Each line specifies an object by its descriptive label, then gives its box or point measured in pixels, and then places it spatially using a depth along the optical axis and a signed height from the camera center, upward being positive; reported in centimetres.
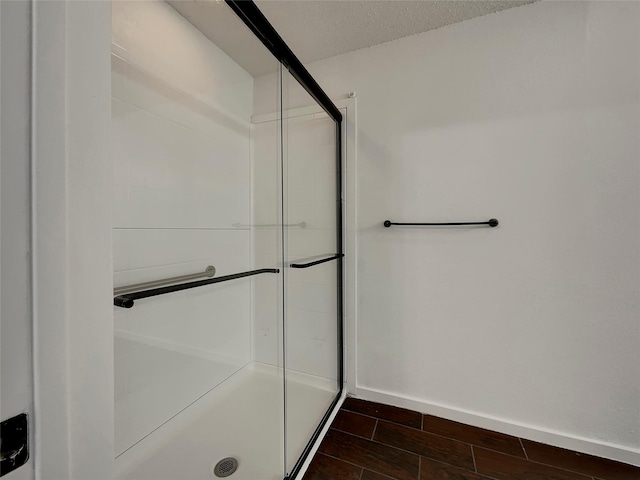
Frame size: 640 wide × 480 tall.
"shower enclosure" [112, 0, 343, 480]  113 -2
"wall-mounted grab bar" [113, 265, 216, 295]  109 -19
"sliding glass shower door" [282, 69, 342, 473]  136 -14
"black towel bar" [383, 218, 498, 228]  135 +8
